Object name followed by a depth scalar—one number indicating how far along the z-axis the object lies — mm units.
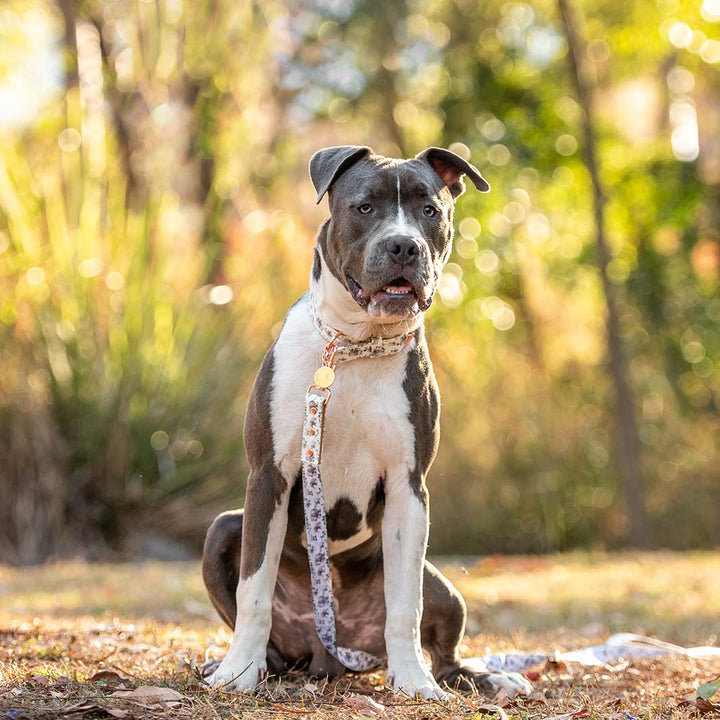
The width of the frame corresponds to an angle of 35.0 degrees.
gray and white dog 3734
